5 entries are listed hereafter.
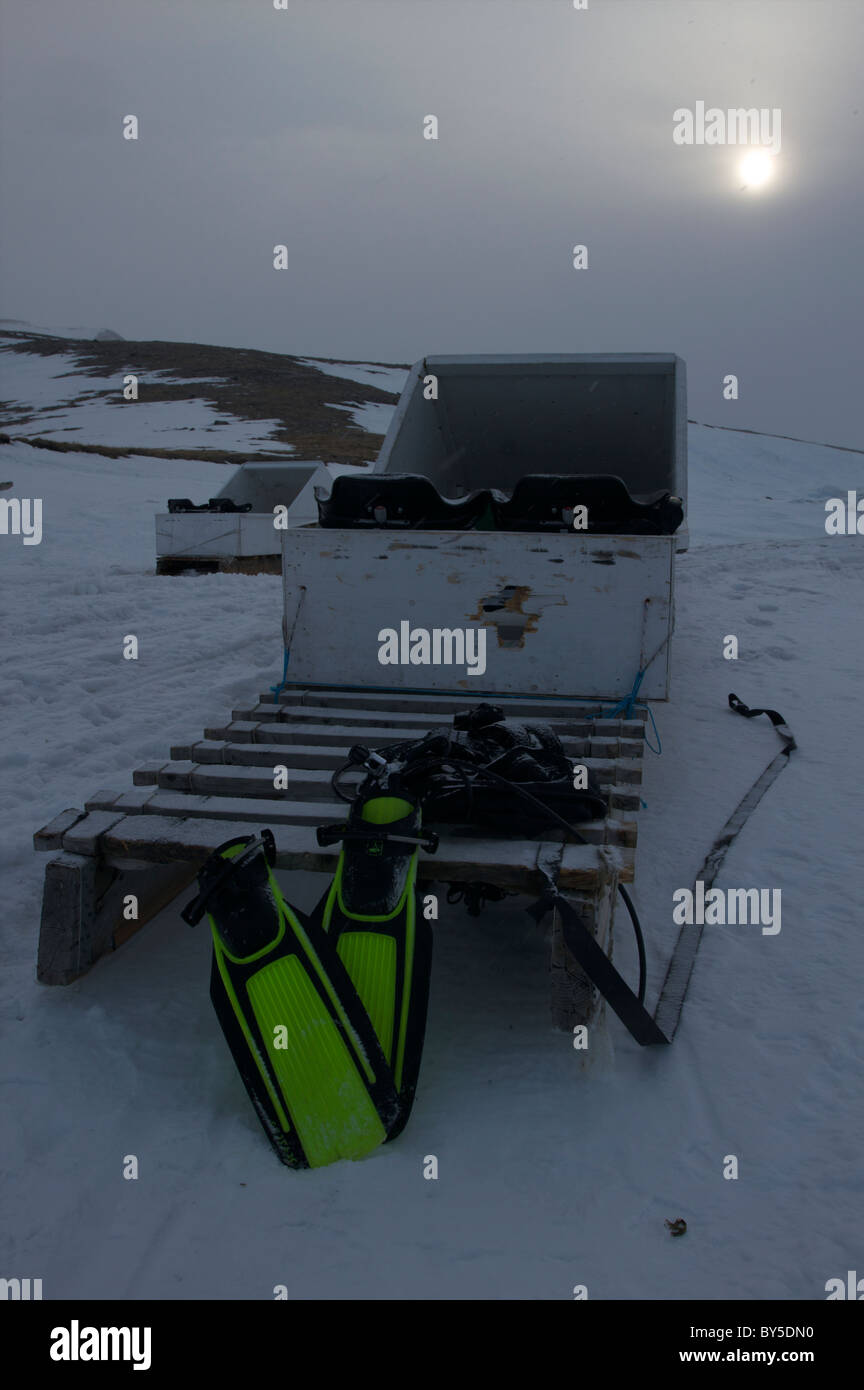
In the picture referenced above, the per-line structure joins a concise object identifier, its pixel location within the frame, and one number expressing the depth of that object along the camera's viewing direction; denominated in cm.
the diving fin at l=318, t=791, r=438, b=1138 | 225
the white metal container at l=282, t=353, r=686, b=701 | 414
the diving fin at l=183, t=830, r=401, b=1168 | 211
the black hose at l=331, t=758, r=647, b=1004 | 265
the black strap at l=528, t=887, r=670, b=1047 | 236
